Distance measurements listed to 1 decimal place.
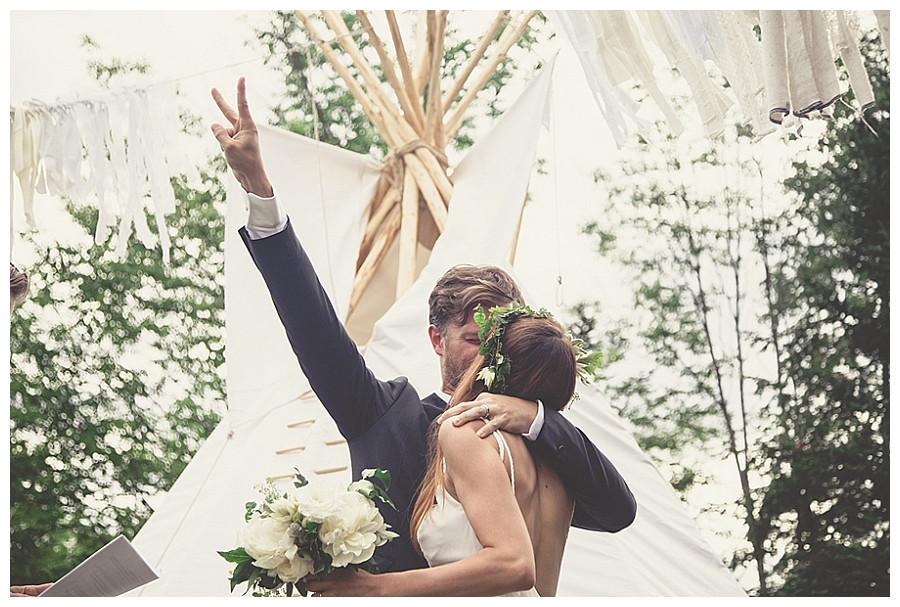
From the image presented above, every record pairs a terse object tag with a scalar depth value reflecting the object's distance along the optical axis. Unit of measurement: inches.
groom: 66.8
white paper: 70.2
